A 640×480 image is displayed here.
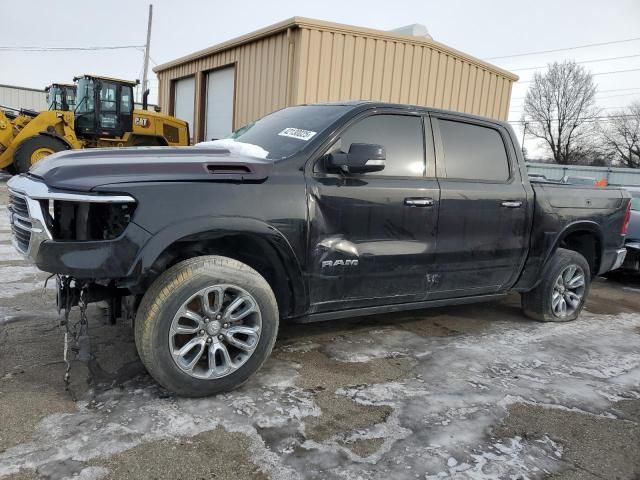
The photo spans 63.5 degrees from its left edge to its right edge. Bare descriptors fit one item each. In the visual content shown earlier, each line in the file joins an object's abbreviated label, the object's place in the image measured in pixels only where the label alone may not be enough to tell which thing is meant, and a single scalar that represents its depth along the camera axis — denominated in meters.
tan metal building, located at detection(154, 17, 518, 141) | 11.14
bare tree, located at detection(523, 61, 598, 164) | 60.39
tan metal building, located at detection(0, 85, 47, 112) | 37.50
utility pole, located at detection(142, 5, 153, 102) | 35.22
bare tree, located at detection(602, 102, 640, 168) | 56.72
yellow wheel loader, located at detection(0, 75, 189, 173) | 13.58
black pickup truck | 2.81
